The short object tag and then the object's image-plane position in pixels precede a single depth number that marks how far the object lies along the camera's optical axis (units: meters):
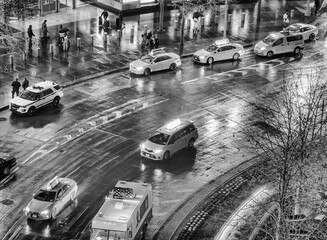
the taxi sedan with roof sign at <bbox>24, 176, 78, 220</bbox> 41.94
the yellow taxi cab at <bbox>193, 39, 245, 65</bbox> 66.19
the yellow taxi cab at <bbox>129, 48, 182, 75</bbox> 62.78
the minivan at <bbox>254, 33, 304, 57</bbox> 68.88
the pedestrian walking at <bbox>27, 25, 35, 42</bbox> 67.16
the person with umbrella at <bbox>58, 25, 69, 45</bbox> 67.44
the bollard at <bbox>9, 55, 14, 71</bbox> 61.69
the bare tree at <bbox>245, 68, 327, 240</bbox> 33.75
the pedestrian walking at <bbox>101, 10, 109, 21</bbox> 74.00
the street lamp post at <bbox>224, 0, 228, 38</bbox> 71.61
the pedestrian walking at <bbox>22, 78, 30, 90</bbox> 57.67
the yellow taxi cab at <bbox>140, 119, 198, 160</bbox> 49.09
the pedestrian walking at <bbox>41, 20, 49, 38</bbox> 68.85
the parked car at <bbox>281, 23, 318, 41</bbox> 73.00
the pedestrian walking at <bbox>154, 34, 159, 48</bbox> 68.62
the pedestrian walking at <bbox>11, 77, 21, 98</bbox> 56.47
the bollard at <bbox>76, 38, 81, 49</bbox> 67.81
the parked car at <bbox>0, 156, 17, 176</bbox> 46.22
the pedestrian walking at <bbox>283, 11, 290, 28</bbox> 78.31
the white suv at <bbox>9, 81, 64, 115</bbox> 54.56
